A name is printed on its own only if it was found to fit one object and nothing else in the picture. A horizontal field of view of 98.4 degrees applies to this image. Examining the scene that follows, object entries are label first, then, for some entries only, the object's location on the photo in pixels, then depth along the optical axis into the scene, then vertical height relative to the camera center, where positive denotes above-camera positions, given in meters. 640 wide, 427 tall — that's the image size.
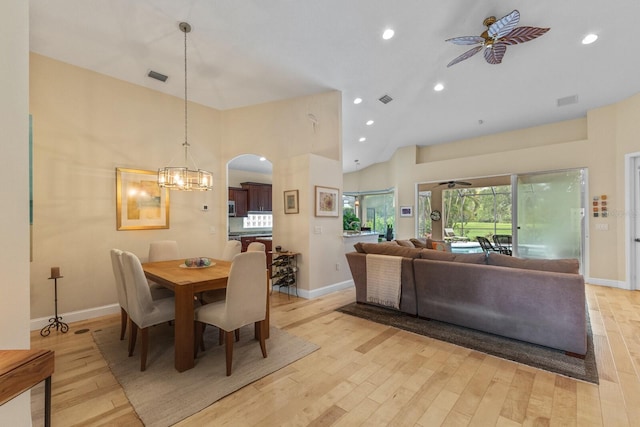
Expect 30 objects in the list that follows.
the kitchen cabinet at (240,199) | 7.55 +0.41
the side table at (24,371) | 0.95 -0.58
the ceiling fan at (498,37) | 2.79 +1.96
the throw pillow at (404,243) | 4.26 -0.46
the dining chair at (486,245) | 6.66 -0.78
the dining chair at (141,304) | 2.40 -0.81
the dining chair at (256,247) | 3.33 -0.41
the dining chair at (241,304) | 2.34 -0.81
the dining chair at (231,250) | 3.89 -0.51
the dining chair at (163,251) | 3.90 -0.53
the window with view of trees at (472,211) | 8.13 +0.07
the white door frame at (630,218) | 4.77 -0.09
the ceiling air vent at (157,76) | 3.96 +2.01
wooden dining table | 2.37 -0.73
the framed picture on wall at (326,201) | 4.50 +0.21
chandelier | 3.17 +0.42
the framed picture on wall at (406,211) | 7.68 +0.07
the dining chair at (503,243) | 6.80 -0.77
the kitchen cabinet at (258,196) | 7.84 +0.52
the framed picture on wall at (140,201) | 3.99 +0.19
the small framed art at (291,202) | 4.55 +0.19
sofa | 2.53 -0.85
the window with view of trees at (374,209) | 10.95 +0.18
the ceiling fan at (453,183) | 7.05 +0.79
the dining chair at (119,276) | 2.61 -0.61
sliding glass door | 5.38 -0.02
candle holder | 3.22 -1.32
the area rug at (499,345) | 2.37 -1.33
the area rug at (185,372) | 1.95 -1.35
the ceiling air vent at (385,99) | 5.02 +2.11
